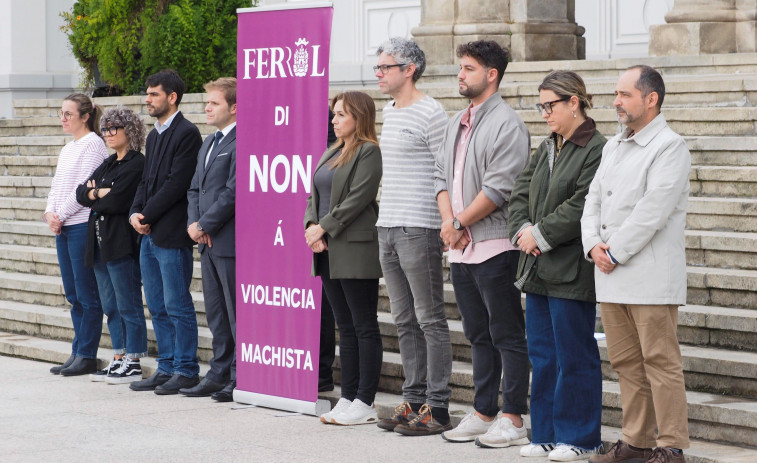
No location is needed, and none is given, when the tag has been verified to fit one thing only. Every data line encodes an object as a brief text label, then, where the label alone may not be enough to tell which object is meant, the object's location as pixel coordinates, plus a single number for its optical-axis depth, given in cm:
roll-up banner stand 1577
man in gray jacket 1379
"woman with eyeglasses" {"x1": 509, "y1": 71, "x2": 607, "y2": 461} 1296
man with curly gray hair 1452
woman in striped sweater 1901
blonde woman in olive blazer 1505
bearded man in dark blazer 1743
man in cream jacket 1215
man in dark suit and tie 1682
